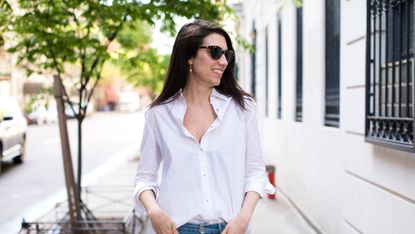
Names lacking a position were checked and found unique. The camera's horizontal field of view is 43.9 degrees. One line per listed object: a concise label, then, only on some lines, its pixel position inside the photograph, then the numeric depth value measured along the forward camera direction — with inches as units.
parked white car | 481.7
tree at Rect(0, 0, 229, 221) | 203.2
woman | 76.8
